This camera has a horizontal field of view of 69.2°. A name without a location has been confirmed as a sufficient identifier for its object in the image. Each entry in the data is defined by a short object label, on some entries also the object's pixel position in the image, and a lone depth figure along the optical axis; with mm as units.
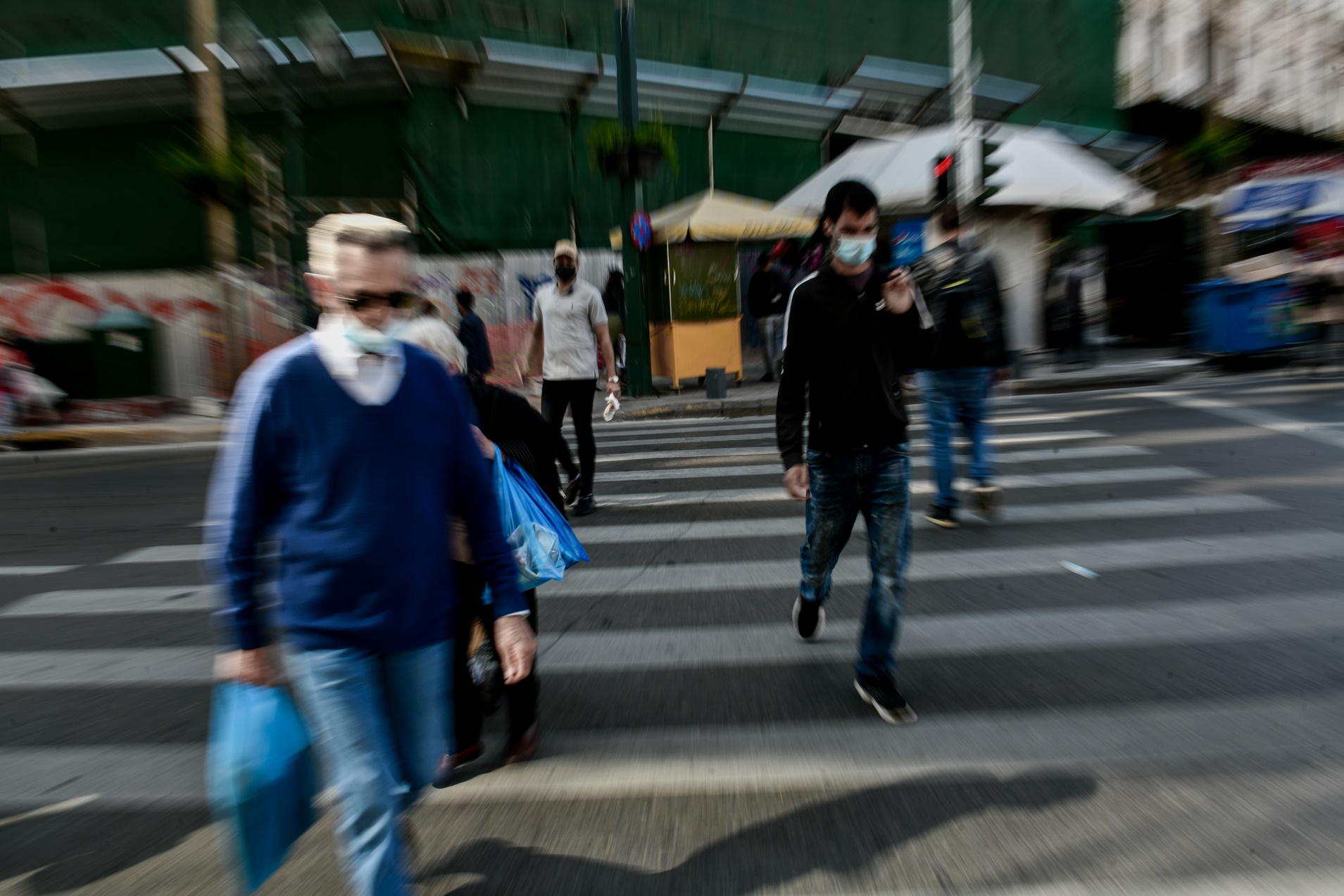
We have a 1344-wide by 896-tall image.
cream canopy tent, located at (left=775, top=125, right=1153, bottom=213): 16500
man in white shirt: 7184
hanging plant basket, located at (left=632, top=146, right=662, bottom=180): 14305
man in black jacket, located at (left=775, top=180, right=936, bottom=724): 3498
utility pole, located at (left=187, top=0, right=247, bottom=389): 14867
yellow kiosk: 16188
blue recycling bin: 14195
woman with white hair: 3125
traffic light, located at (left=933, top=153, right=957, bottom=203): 10688
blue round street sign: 14773
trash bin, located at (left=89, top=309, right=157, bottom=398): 16250
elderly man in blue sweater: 2010
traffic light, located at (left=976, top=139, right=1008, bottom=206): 11391
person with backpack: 6047
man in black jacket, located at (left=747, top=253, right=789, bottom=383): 15766
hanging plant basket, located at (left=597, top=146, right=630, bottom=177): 14305
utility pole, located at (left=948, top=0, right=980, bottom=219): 16344
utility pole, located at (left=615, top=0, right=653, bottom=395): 15125
